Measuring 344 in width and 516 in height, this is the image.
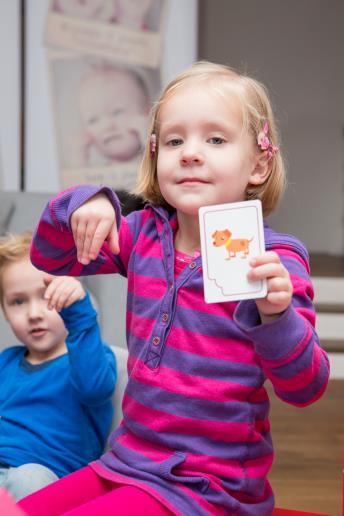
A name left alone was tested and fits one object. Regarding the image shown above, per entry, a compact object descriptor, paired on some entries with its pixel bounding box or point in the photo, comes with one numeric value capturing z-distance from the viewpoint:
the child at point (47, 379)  1.52
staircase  4.31
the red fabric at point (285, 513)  1.31
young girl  1.22
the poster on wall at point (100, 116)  4.15
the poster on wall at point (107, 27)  4.18
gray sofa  1.82
